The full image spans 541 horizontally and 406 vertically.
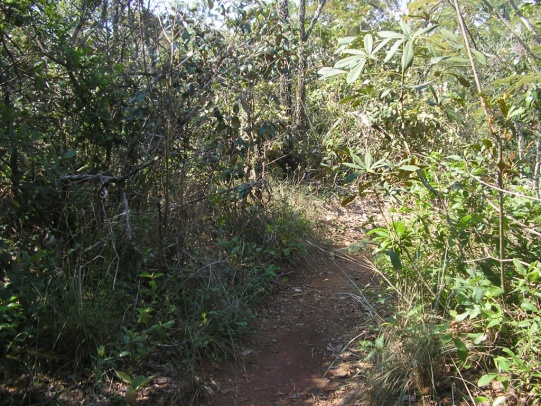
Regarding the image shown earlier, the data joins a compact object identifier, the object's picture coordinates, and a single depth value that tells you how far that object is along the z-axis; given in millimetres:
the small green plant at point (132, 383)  3465
